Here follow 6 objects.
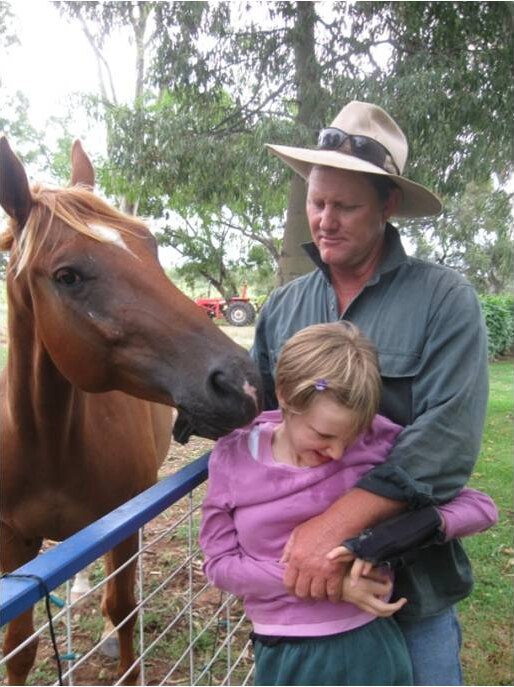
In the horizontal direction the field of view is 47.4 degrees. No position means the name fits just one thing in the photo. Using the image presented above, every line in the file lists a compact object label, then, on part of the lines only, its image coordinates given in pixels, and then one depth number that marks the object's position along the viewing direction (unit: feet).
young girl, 4.76
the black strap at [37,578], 3.50
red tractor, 77.51
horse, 5.97
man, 4.71
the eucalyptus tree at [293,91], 17.49
